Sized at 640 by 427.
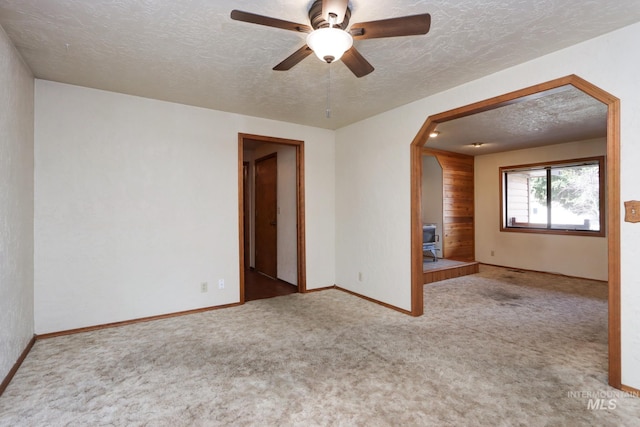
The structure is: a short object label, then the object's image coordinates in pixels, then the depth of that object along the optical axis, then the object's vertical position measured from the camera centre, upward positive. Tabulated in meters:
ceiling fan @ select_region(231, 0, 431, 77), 1.55 +0.97
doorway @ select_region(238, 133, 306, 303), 4.48 -0.10
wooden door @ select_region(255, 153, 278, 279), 5.36 -0.02
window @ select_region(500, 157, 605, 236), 5.30 +0.27
